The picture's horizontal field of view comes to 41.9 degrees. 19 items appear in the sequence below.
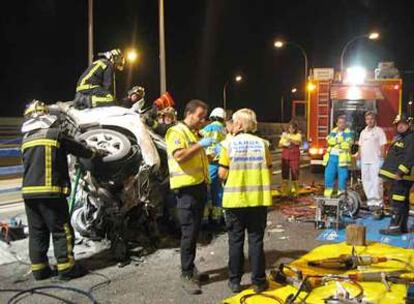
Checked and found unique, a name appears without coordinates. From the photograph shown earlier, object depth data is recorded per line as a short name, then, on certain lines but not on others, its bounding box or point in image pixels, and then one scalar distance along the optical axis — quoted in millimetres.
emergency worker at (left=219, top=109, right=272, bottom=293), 5434
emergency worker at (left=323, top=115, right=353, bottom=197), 10414
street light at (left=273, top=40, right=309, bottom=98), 30609
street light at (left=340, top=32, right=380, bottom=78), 28831
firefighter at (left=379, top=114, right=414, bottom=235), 8117
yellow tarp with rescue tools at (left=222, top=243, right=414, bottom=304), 5242
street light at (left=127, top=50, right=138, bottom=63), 21409
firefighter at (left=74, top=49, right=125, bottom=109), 8320
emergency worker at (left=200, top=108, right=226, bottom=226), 8484
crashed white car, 7098
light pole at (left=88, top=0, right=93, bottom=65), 17703
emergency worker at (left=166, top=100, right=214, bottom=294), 5699
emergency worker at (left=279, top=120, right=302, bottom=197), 12438
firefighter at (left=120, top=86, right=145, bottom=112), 8750
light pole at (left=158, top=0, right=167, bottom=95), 17891
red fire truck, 15062
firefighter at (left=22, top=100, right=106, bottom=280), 6012
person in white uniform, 10336
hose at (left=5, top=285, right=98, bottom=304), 5406
